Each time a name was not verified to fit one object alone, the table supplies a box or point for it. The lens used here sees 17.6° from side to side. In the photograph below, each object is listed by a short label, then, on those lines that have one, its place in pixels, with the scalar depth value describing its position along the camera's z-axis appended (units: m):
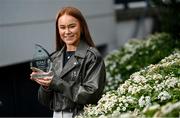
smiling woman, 4.72
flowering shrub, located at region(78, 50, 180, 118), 4.57
